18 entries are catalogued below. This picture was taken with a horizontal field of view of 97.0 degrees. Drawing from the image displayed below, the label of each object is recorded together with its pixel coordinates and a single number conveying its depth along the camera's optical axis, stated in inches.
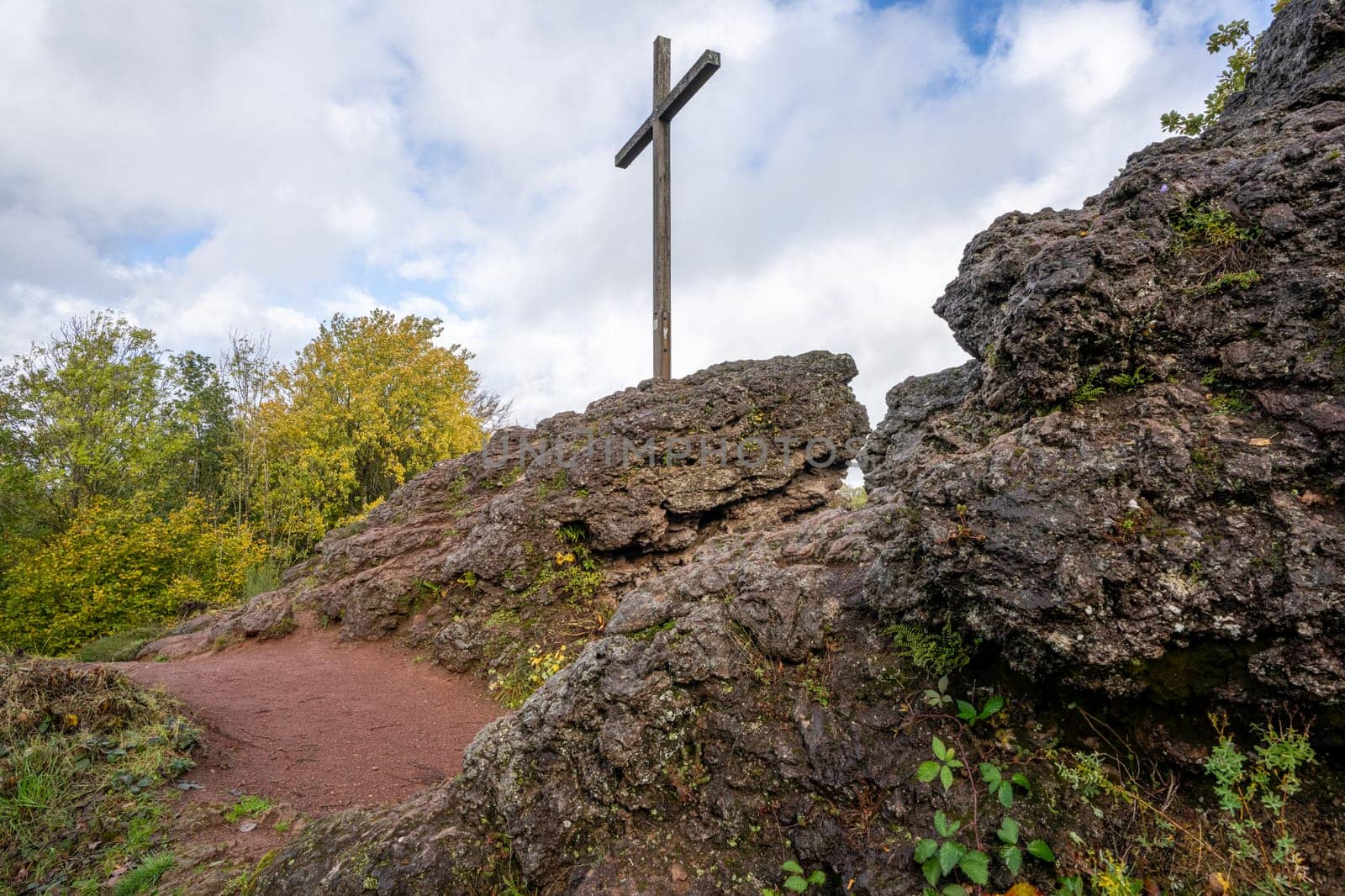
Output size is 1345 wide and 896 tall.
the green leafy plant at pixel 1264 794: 80.2
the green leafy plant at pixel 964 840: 87.7
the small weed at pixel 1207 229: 119.3
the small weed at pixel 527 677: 266.2
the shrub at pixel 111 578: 416.5
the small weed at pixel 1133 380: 114.9
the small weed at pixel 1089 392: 116.3
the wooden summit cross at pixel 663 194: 346.6
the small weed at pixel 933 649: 112.7
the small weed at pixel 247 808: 160.1
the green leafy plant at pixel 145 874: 128.0
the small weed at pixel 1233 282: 112.2
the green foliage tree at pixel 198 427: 743.1
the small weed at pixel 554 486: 323.6
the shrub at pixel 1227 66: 326.0
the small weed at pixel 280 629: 362.0
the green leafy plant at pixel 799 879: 99.0
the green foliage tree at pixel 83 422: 632.4
